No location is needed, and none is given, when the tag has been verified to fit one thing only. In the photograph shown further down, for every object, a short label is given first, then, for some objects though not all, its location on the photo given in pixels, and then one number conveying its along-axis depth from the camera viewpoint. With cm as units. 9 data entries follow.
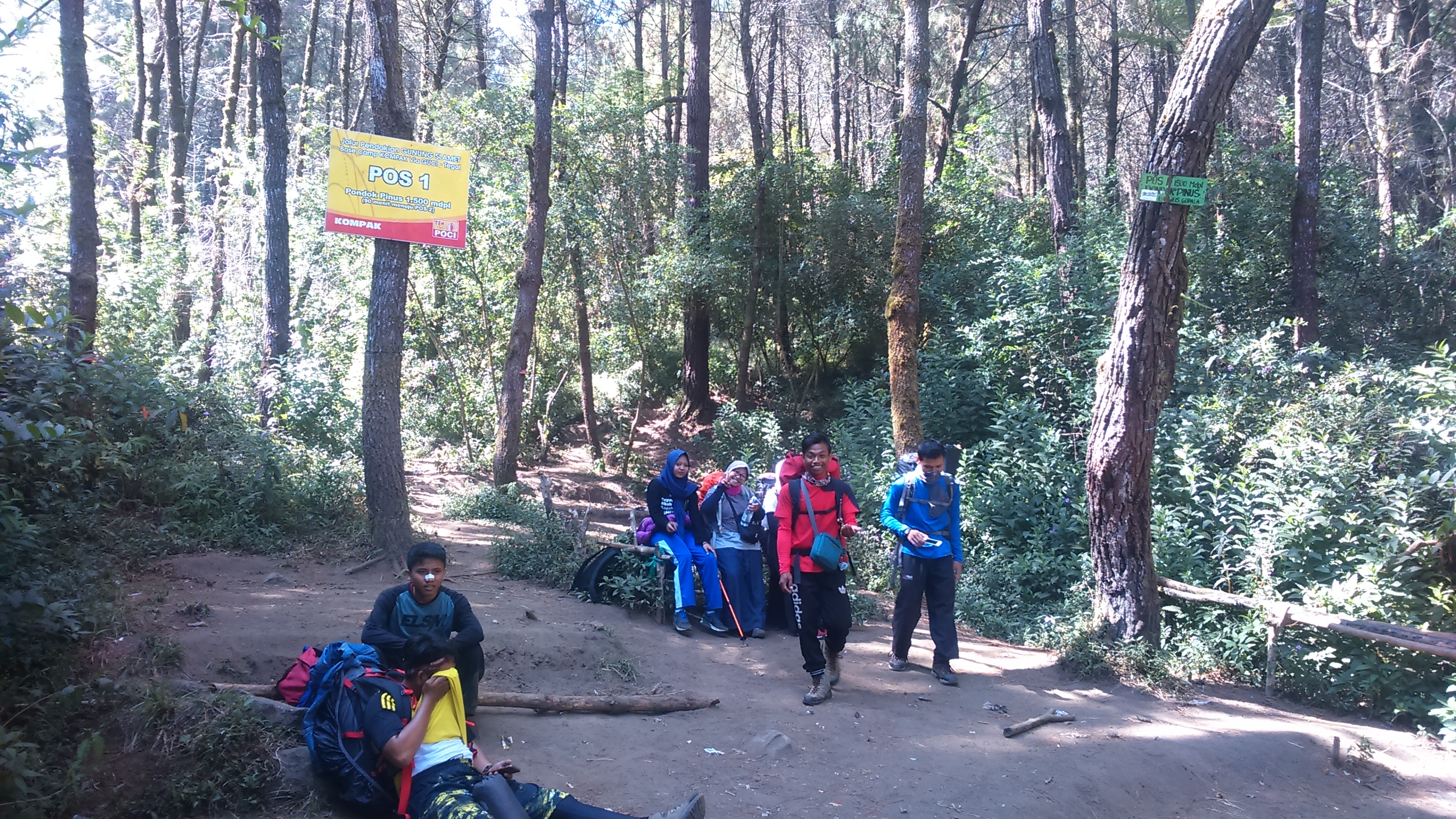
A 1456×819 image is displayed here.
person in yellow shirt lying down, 371
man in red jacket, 595
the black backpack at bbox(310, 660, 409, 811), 395
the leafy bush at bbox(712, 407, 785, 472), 1332
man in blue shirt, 641
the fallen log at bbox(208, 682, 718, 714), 534
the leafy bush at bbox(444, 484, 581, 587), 852
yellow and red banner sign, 811
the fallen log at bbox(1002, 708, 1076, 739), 563
